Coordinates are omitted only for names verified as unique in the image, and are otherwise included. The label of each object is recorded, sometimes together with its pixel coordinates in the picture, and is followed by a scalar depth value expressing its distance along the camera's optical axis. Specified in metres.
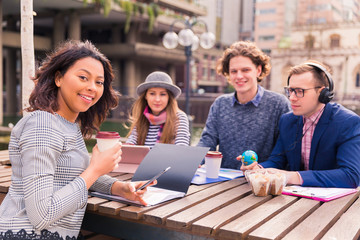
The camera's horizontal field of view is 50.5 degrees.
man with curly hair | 3.47
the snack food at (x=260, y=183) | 2.11
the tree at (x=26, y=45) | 4.07
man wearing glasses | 2.37
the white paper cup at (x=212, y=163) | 2.54
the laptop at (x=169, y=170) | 2.10
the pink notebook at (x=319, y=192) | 2.10
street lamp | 10.20
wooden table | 1.59
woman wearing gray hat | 3.71
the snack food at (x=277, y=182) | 2.12
